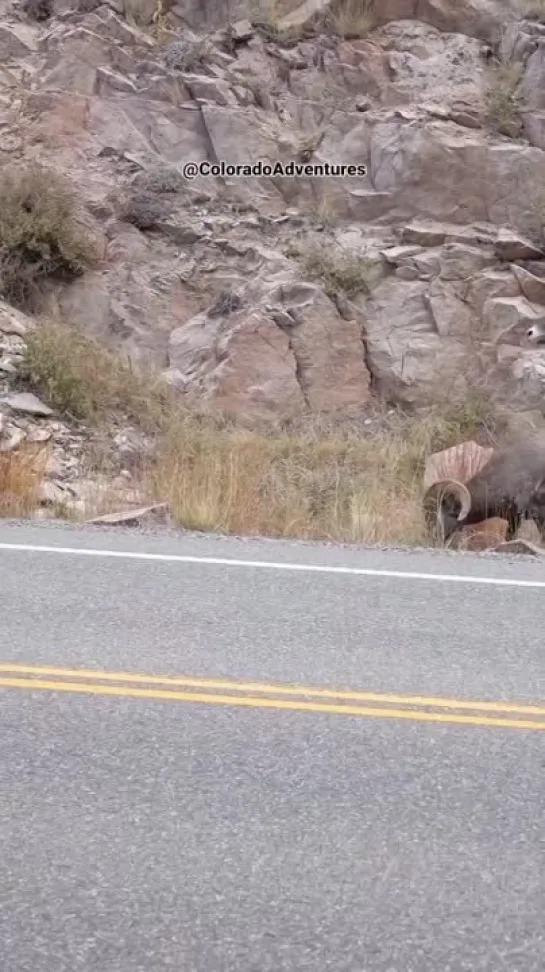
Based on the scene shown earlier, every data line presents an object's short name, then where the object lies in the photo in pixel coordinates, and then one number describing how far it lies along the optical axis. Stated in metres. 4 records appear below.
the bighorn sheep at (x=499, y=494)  9.74
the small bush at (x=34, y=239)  16.39
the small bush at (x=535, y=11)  19.69
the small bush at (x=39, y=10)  20.58
